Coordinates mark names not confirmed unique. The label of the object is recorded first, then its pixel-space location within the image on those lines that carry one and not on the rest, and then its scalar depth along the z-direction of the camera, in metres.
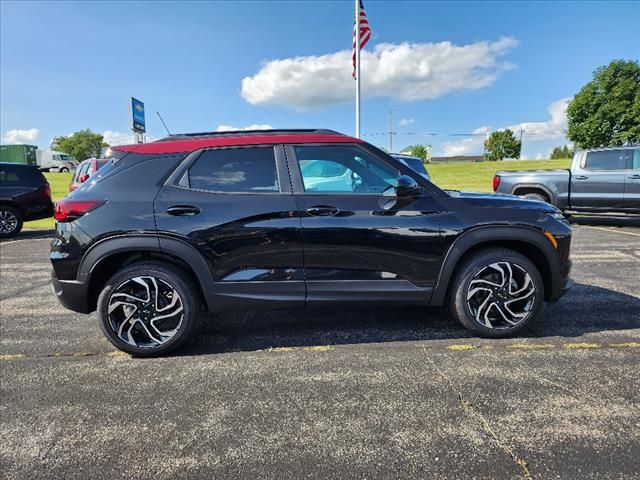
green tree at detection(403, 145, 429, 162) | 110.29
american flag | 15.90
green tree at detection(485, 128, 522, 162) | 99.88
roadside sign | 20.59
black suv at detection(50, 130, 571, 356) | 3.37
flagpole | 15.50
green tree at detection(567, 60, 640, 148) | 31.89
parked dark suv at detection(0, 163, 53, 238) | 10.60
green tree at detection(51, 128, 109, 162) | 85.69
